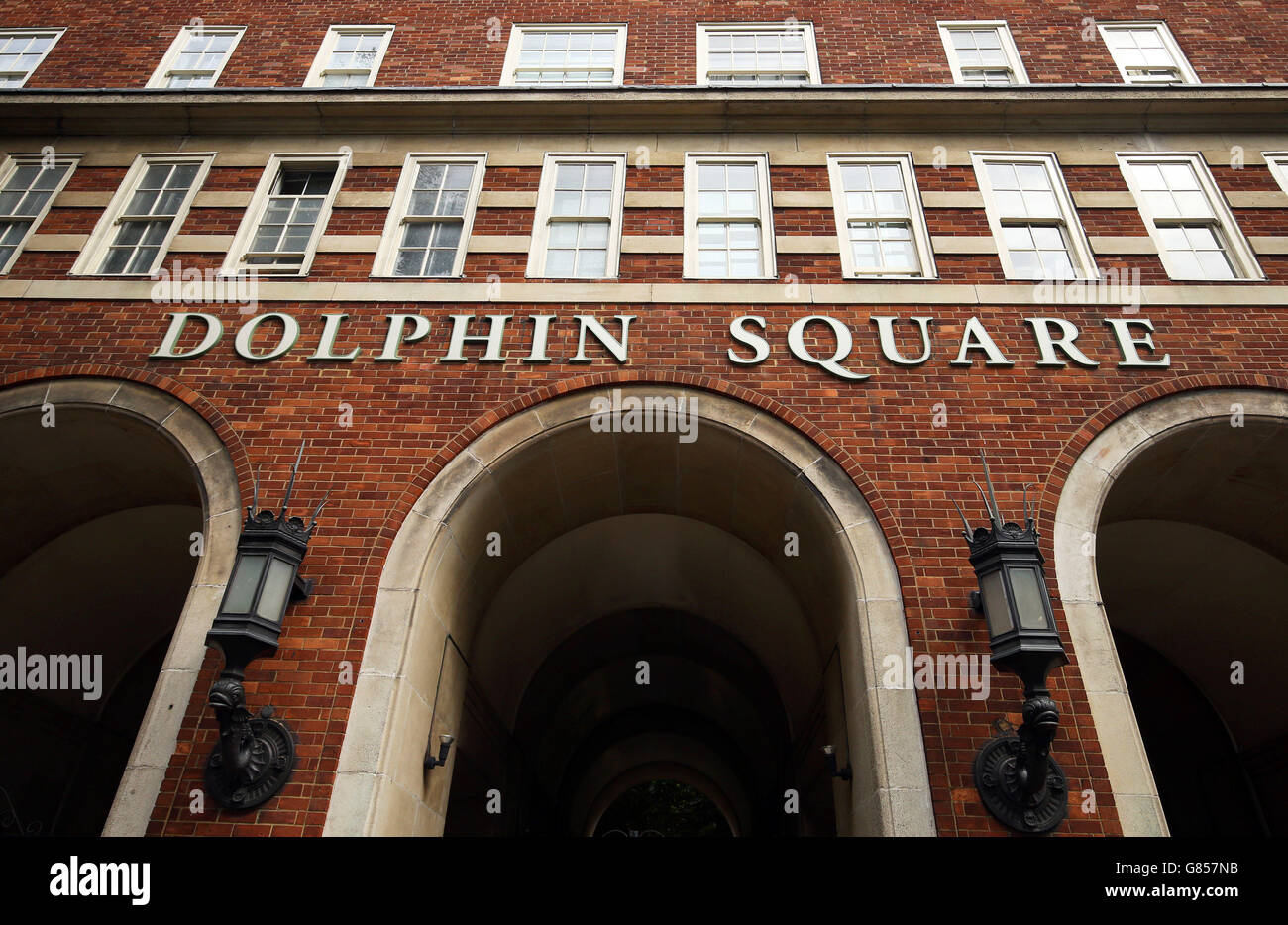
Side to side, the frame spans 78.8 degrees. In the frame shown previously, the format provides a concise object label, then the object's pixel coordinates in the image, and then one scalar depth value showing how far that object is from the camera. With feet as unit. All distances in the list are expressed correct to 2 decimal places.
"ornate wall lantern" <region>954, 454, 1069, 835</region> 17.46
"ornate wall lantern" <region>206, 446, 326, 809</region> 18.31
